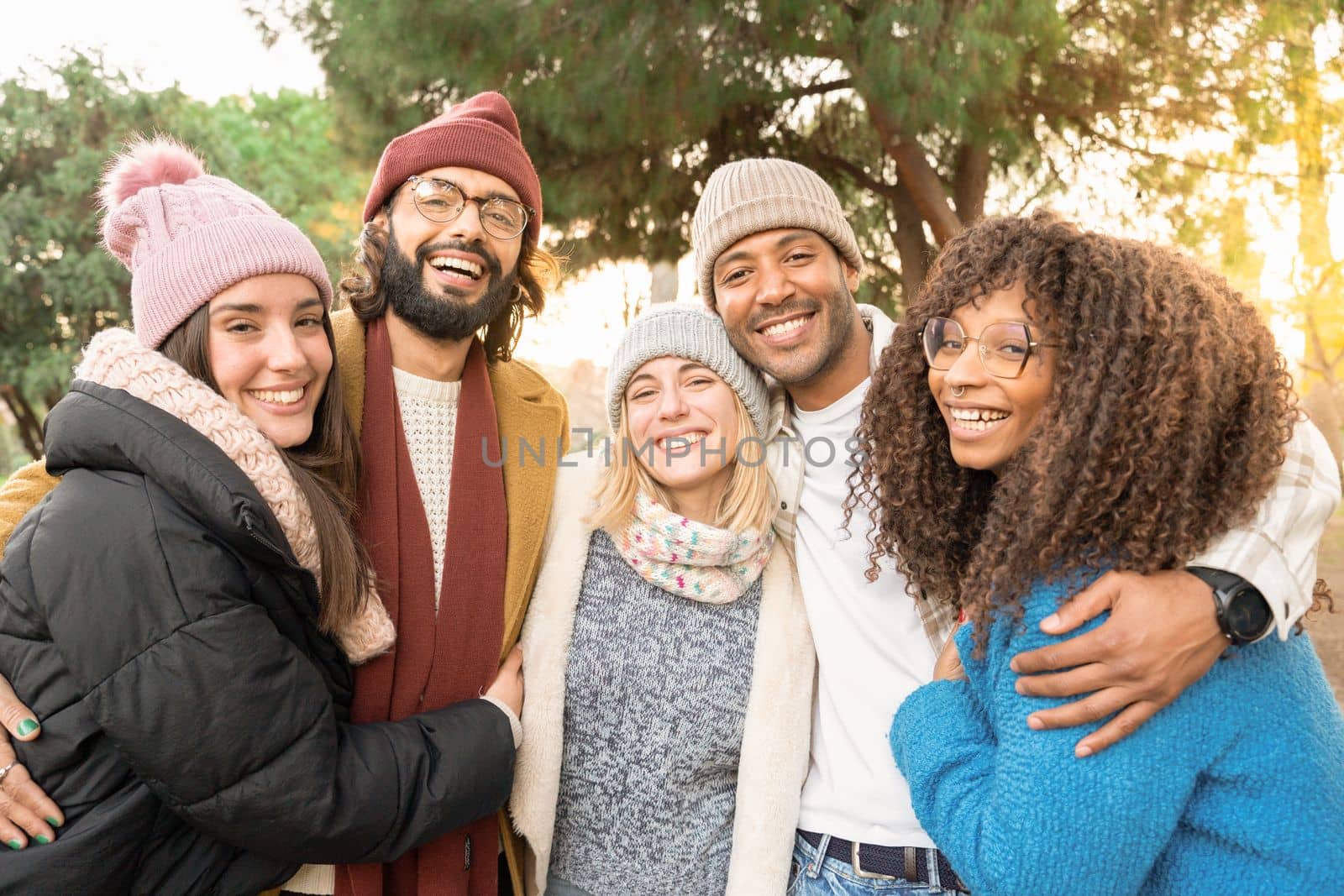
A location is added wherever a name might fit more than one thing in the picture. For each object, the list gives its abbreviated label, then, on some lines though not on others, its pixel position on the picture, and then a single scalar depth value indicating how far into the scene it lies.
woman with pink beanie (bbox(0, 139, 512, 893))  1.60
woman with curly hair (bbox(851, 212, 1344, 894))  1.46
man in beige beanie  1.50
